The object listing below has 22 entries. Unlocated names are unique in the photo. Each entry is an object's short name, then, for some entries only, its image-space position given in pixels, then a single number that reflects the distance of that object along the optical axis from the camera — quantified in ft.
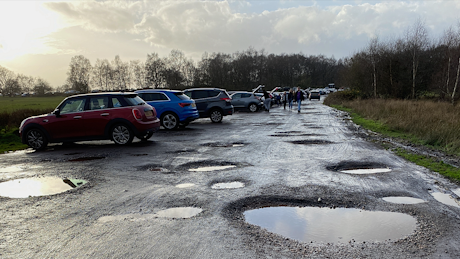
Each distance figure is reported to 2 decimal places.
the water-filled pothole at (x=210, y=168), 23.18
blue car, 50.99
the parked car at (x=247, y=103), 95.81
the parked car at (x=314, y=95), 191.02
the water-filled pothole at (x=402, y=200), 15.48
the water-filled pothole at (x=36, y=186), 18.81
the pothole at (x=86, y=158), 28.48
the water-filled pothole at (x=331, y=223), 11.85
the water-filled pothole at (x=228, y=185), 18.45
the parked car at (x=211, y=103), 62.85
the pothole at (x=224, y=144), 33.99
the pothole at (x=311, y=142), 34.19
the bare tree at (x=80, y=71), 276.88
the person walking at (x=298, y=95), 89.51
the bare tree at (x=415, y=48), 116.06
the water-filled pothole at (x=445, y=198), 15.17
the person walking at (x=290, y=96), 102.45
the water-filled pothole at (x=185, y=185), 18.86
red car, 35.29
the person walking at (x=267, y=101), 94.22
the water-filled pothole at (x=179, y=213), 14.08
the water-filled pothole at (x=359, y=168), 21.99
